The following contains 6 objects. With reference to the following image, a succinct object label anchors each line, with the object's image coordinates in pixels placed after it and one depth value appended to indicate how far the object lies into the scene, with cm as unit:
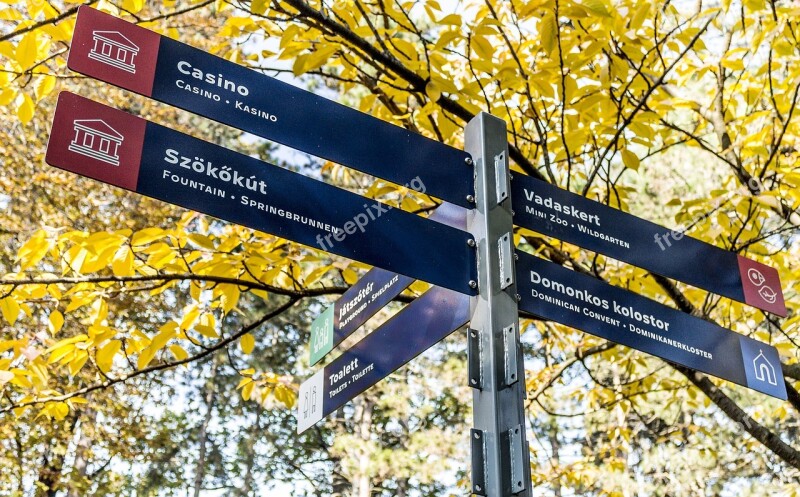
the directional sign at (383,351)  192
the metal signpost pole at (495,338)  156
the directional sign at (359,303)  214
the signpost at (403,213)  168
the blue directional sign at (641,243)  208
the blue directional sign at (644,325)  194
